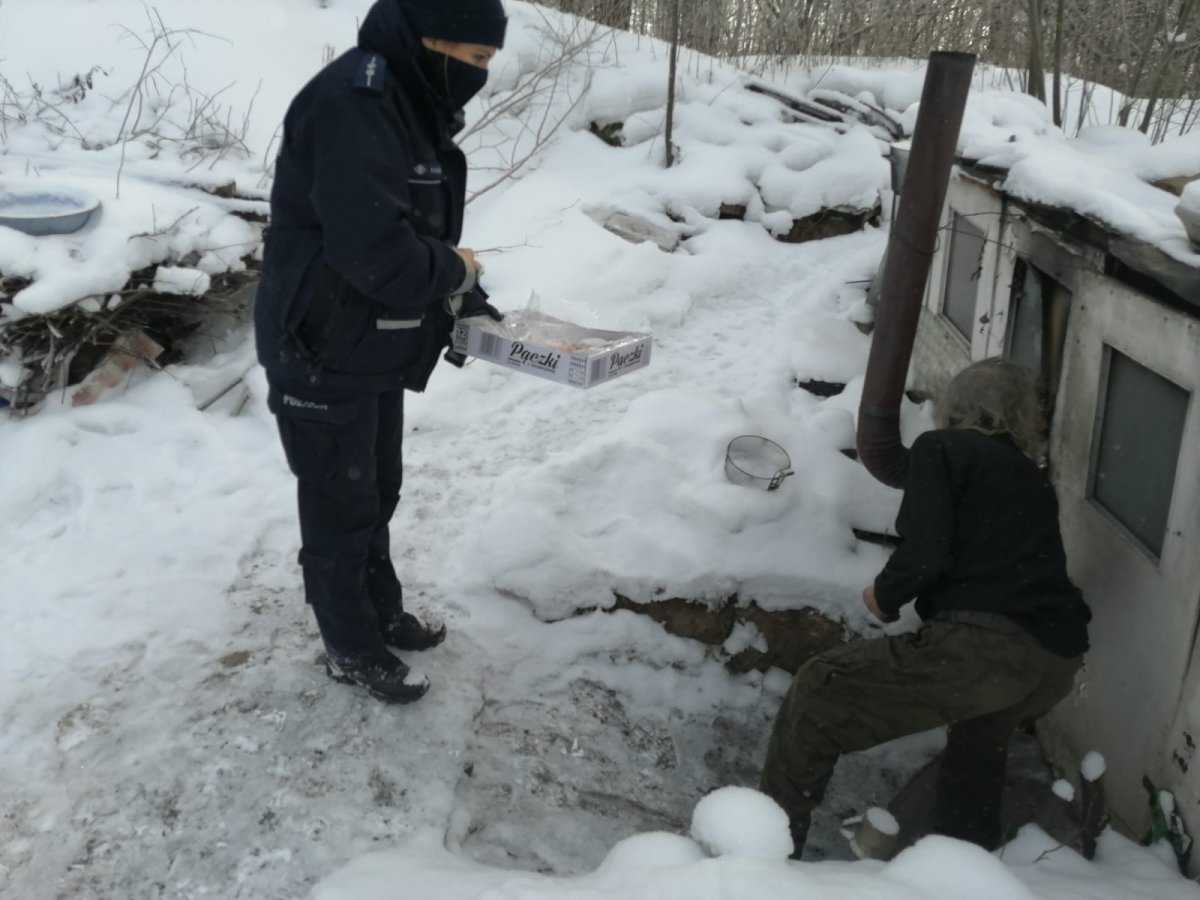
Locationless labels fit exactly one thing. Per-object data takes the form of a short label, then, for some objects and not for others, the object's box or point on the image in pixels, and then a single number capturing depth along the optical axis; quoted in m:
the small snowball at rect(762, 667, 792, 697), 3.75
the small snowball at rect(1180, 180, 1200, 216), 2.29
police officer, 2.22
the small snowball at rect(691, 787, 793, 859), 1.90
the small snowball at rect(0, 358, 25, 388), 4.24
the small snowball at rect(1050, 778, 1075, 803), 2.79
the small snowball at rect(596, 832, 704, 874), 1.94
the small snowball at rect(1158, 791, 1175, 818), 2.58
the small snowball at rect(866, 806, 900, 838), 2.82
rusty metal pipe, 3.26
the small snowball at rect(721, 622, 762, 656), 3.77
